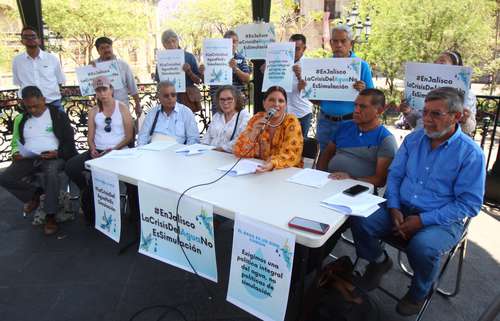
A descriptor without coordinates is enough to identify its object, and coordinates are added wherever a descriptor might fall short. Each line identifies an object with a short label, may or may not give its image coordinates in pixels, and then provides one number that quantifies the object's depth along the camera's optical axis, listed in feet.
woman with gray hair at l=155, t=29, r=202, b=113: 14.97
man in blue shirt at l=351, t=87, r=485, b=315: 7.21
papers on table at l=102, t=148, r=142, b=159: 10.14
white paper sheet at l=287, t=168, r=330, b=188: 7.75
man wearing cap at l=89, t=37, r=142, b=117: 14.56
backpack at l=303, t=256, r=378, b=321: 6.54
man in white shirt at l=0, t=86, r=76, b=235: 11.94
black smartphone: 7.14
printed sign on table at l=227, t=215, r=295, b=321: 5.87
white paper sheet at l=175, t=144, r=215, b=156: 10.31
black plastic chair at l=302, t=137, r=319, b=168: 10.34
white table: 6.21
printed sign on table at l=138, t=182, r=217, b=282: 7.16
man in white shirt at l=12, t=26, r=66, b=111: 15.68
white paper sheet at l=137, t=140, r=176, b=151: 10.93
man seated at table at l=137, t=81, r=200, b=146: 12.48
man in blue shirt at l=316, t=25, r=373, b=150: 11.12
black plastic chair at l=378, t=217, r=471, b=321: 7.50
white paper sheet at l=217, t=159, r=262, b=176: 8.35
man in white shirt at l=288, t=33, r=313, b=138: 13.42
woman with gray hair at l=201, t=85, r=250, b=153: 11.35
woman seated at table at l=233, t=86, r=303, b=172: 9.11
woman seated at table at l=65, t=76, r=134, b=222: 12.33
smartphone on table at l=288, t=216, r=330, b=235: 5.61
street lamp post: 39.88
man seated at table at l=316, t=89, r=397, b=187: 8.93
